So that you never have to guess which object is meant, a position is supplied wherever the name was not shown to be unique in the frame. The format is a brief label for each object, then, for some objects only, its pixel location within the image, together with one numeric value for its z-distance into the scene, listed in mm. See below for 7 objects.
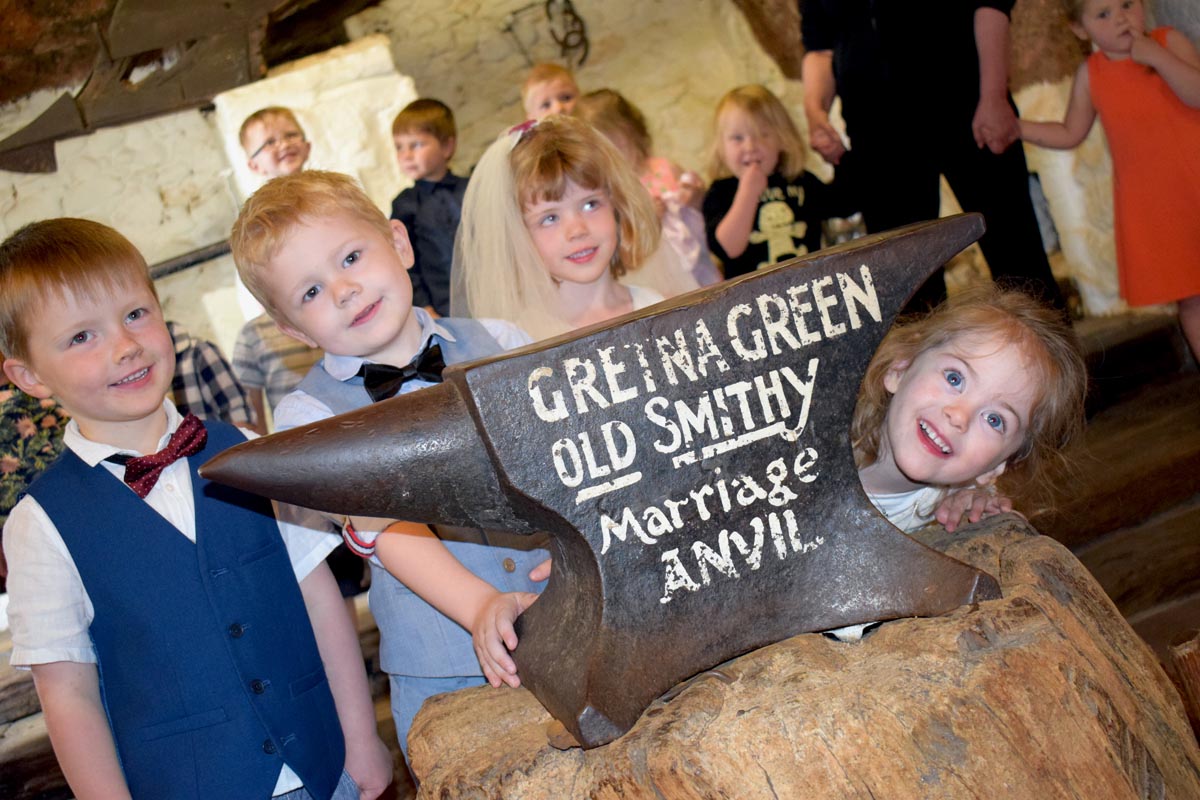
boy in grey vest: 1581
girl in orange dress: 3271
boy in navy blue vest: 1571
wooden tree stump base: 1208
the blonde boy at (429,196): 3475
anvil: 1258
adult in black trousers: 3691
